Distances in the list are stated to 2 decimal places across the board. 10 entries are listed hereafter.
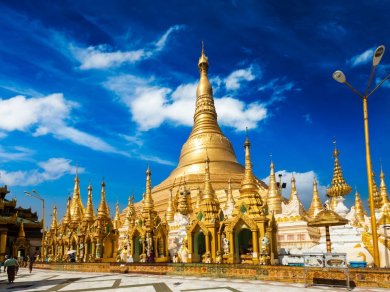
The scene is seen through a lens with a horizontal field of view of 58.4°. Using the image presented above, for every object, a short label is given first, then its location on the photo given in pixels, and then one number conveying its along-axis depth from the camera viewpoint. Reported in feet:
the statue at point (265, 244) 60.48
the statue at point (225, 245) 69.26
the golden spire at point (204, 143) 168.97
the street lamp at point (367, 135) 40.27
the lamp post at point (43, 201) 132.36
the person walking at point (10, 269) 59.62
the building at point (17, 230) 149.09
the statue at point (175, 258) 81.21
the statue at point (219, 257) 66.54
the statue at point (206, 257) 68.13
